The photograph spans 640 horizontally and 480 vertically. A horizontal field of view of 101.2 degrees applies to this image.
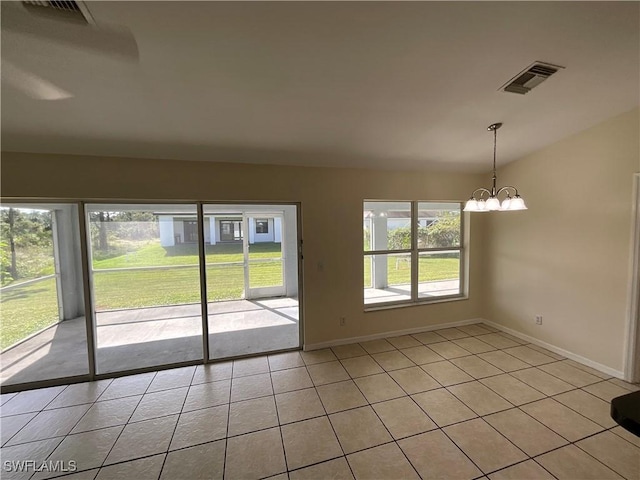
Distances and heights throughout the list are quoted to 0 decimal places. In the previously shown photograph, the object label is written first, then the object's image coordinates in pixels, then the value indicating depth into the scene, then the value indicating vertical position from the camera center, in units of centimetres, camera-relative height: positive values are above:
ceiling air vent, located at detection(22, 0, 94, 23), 128 +111
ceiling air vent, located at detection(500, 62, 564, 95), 193 +113
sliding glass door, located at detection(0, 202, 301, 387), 284 -68
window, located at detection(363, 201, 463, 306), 398 -42
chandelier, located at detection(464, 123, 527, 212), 231 +18
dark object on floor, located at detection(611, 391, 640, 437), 99 -74
